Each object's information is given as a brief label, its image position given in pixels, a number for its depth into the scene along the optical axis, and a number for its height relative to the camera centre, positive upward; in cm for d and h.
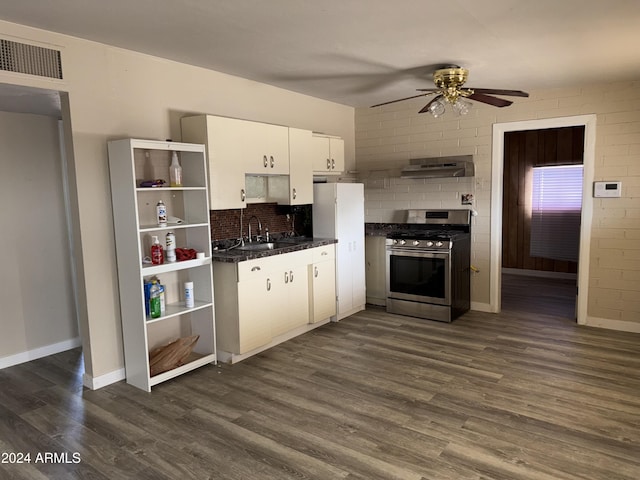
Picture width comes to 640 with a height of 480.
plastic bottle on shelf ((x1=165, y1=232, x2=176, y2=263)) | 351 -36
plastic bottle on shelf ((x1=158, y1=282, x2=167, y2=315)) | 353 -79
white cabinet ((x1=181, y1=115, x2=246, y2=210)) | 370 +38
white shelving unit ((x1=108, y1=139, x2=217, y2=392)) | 324 -37
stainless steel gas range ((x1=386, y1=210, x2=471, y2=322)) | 488 -84
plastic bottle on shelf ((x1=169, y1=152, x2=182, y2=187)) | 356 +22
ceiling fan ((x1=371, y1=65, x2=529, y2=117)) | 362 +82
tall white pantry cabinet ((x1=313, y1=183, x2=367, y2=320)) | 490 -38
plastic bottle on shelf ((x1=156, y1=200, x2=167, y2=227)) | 347 -10
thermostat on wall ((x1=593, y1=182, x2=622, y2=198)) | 452 +0
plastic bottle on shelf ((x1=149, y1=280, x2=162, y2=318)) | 344 -77
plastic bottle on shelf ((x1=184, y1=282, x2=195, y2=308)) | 366 -76
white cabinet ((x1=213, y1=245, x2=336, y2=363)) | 379 -93
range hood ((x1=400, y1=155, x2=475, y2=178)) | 510 +30
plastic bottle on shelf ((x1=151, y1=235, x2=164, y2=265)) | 339 -40
